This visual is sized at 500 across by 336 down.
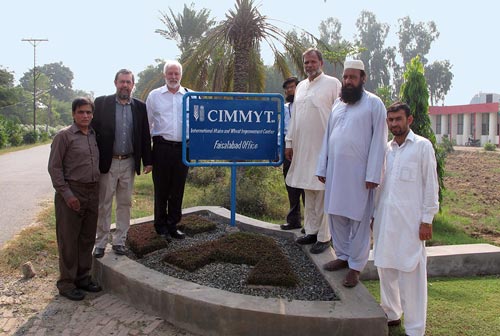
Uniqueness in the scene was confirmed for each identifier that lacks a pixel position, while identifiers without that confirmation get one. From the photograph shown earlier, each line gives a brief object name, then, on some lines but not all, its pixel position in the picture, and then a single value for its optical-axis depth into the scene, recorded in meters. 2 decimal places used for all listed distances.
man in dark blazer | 4.25
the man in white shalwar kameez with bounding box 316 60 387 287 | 3.73
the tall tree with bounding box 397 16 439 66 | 65.31
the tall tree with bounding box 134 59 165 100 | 54.21
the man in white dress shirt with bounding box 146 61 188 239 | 4.67
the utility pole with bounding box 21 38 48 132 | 38.45
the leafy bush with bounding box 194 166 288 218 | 8.04
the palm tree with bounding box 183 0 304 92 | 10.13
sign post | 4.96
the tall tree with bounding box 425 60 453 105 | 64.50
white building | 39.62
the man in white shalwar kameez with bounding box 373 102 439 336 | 3.18
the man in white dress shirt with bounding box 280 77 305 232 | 5.44
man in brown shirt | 3.82
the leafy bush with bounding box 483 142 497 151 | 32.12
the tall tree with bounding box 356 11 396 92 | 65.19
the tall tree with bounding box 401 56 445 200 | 7.57
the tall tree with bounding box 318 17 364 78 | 11.03
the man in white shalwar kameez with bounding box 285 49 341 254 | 4.45
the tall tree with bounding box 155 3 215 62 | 28.30
